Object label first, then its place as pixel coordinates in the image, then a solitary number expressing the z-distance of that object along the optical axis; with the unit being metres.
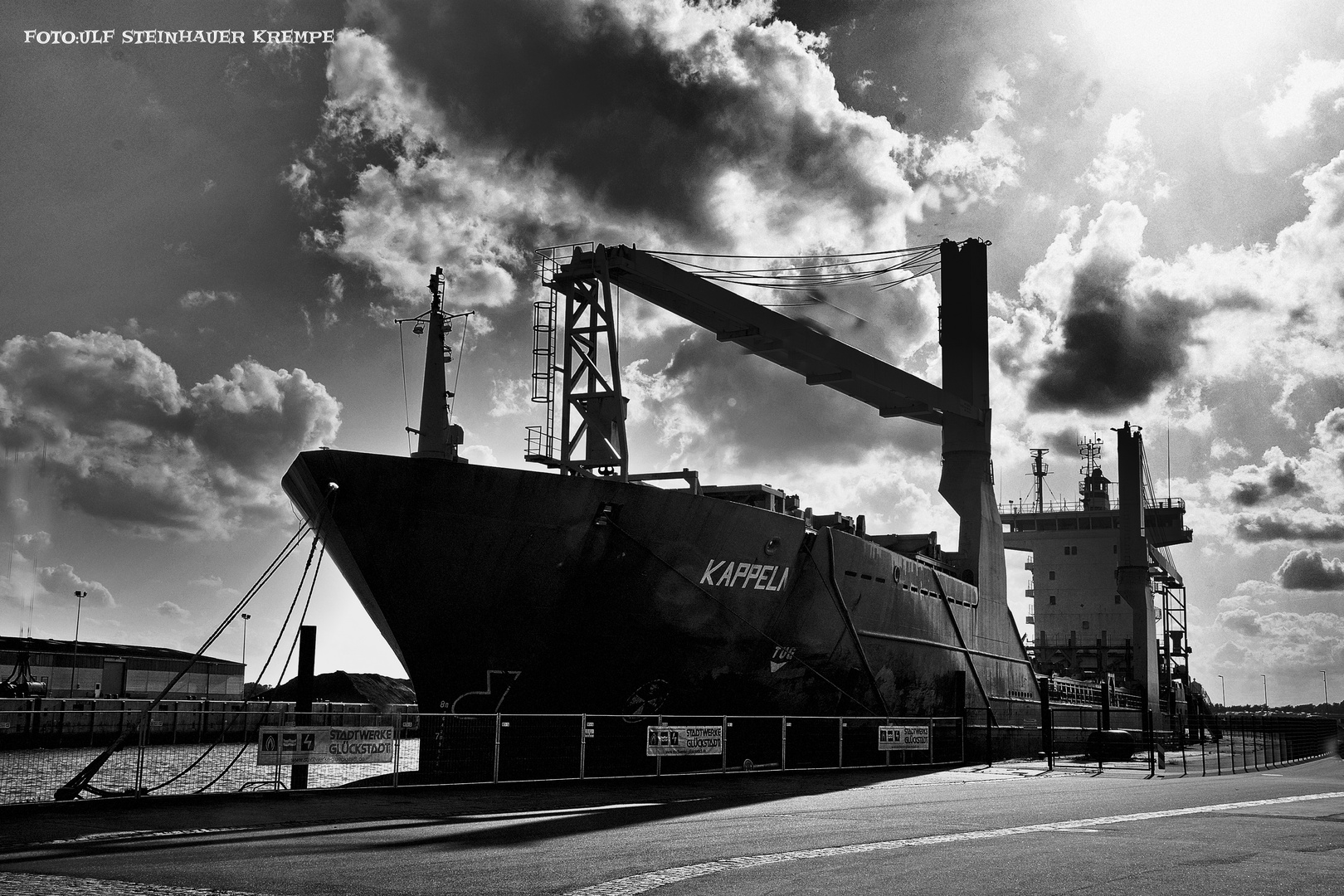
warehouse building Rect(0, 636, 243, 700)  47.69
